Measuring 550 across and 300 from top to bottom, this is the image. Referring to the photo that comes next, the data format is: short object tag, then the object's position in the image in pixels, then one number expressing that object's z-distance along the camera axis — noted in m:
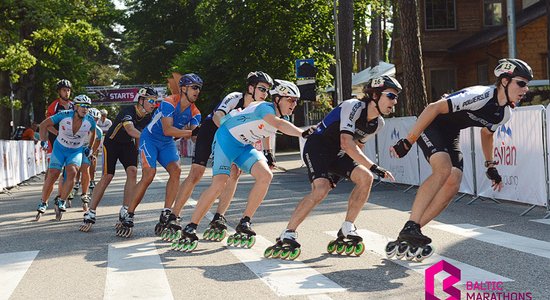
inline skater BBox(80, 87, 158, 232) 11.33
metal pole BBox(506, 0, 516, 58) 20.28
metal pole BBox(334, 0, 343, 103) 28.12
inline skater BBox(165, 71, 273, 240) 9.39
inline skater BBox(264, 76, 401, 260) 8.00
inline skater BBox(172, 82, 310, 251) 8.73
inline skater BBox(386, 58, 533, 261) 7.71
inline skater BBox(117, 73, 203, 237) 10.09
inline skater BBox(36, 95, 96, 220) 13.05
